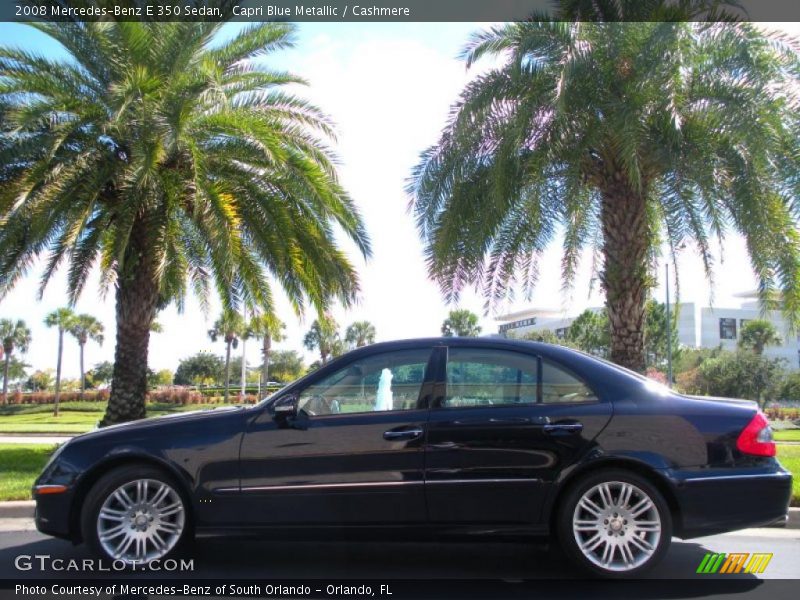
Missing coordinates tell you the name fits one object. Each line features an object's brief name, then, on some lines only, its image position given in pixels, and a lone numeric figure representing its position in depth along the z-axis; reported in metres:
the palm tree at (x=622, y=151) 9.41
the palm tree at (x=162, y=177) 11.01
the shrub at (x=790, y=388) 57.57
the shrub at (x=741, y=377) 49.84
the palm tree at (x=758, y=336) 66.60
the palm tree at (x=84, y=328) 65.38
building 97.88
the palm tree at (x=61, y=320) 61.53
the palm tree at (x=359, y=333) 57.50
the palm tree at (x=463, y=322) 50.34
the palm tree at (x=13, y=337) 68.38
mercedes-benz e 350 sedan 4.75
